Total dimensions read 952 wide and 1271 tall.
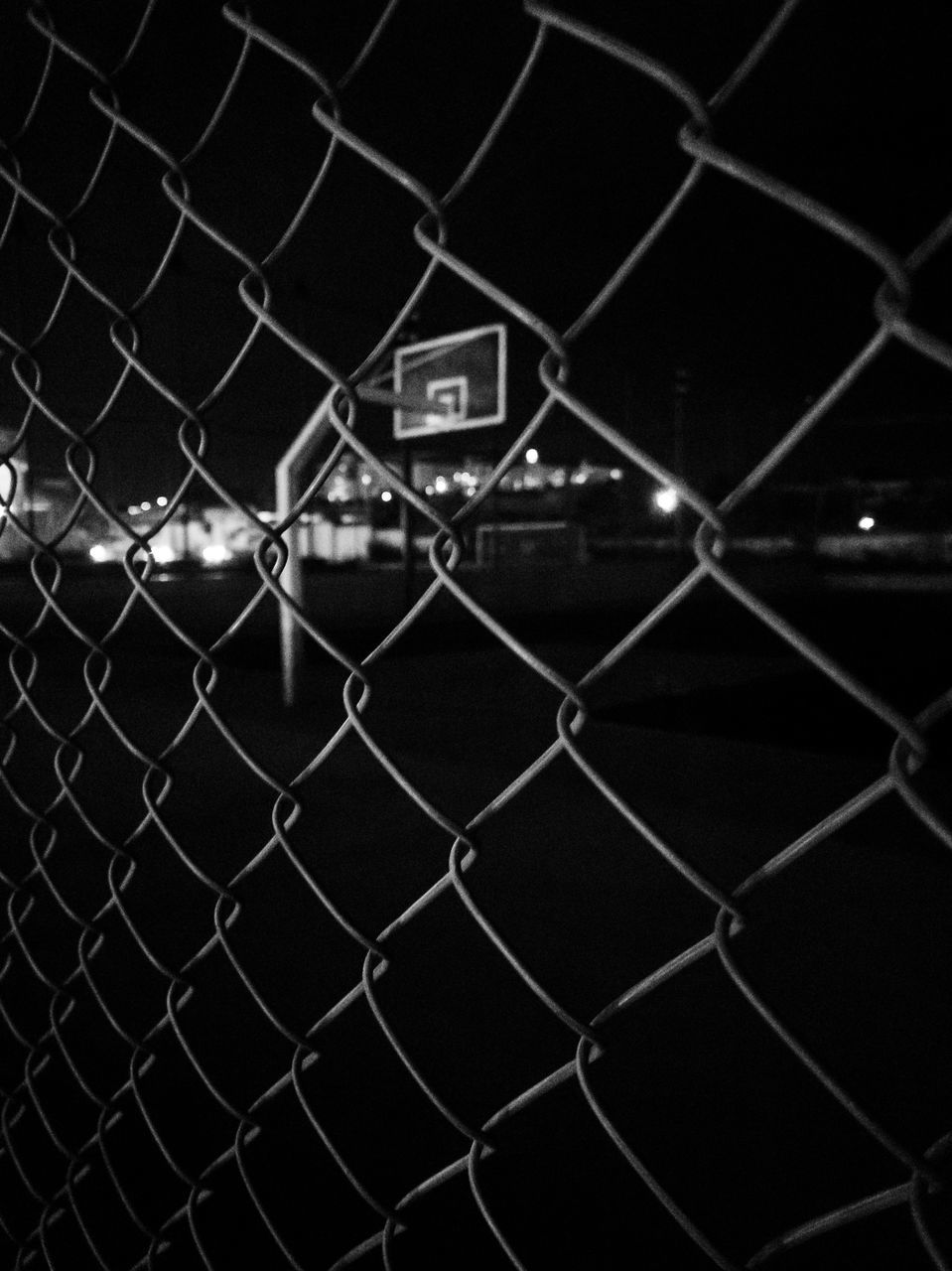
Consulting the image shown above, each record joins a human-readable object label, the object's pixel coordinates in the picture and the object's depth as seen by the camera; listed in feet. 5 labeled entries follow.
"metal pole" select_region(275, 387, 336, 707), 20.48
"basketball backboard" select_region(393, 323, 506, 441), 23.68
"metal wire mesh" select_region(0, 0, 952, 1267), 2.85
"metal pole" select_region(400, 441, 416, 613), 39.83
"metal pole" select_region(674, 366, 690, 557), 53.31
